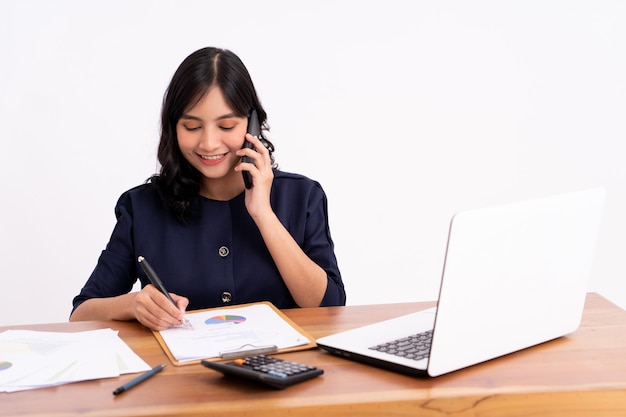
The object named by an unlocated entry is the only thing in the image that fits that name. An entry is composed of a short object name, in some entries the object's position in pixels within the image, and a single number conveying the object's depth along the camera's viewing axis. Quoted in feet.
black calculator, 4.43
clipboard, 4.94
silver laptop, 4.41
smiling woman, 6.83
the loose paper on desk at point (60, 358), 4.68
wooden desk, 4.26
